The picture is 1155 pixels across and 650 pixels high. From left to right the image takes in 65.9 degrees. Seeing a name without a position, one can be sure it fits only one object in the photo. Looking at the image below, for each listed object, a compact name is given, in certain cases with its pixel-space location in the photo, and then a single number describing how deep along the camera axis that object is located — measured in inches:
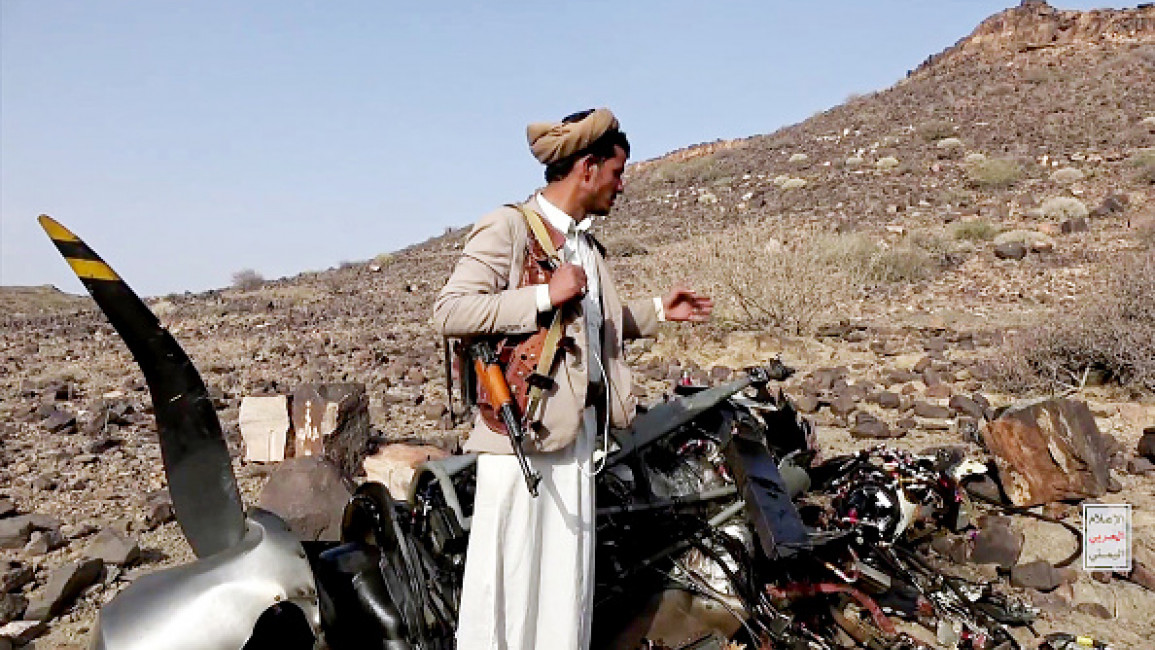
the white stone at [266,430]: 248.4
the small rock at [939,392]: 291.3
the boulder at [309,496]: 182.2
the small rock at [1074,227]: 650.2
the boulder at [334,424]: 233.5
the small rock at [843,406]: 276.6
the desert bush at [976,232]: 665.0
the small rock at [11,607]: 158.1
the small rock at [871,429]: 255.9
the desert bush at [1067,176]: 864.2
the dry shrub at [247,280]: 1054.4
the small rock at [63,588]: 160.6
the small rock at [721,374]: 327.3
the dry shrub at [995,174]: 906.7
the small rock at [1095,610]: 162.4
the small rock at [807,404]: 283.9
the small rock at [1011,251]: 574.2
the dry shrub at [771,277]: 418.9
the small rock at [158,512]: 206.1
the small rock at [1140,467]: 213.5
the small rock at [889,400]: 281.6
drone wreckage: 86.9
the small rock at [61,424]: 296.0
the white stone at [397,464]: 209.6
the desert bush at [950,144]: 1133.1
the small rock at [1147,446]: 219.3
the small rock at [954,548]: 183.8
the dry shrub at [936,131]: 1246.9
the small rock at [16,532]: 193.6
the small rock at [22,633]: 151.6
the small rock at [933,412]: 266.3
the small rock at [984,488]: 204.1
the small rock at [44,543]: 192.1
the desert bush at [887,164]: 1100.5
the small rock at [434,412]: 301.9
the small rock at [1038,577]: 170.1
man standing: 100.7
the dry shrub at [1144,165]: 800.6
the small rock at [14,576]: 168.2
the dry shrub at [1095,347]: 279.0
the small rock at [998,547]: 179.9
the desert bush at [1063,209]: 717.3
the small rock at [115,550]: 181.9
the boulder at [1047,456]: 197.6
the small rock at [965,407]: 263.4
